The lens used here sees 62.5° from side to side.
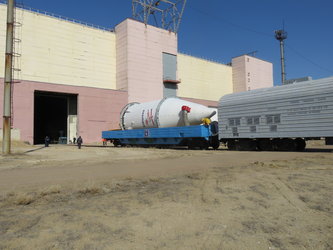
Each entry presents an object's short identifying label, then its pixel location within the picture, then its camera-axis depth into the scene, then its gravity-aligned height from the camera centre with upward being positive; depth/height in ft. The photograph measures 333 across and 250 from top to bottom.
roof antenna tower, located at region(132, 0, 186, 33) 145.42 +69.68
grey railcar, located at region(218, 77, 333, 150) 55.06 +4.21
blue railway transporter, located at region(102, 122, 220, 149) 69.82 +0.00
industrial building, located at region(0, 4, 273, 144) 110.32 +32.57
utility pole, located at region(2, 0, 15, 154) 57.62 +11.49
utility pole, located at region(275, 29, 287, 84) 202.28 +70.83
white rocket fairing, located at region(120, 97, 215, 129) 73.51 +6.44
